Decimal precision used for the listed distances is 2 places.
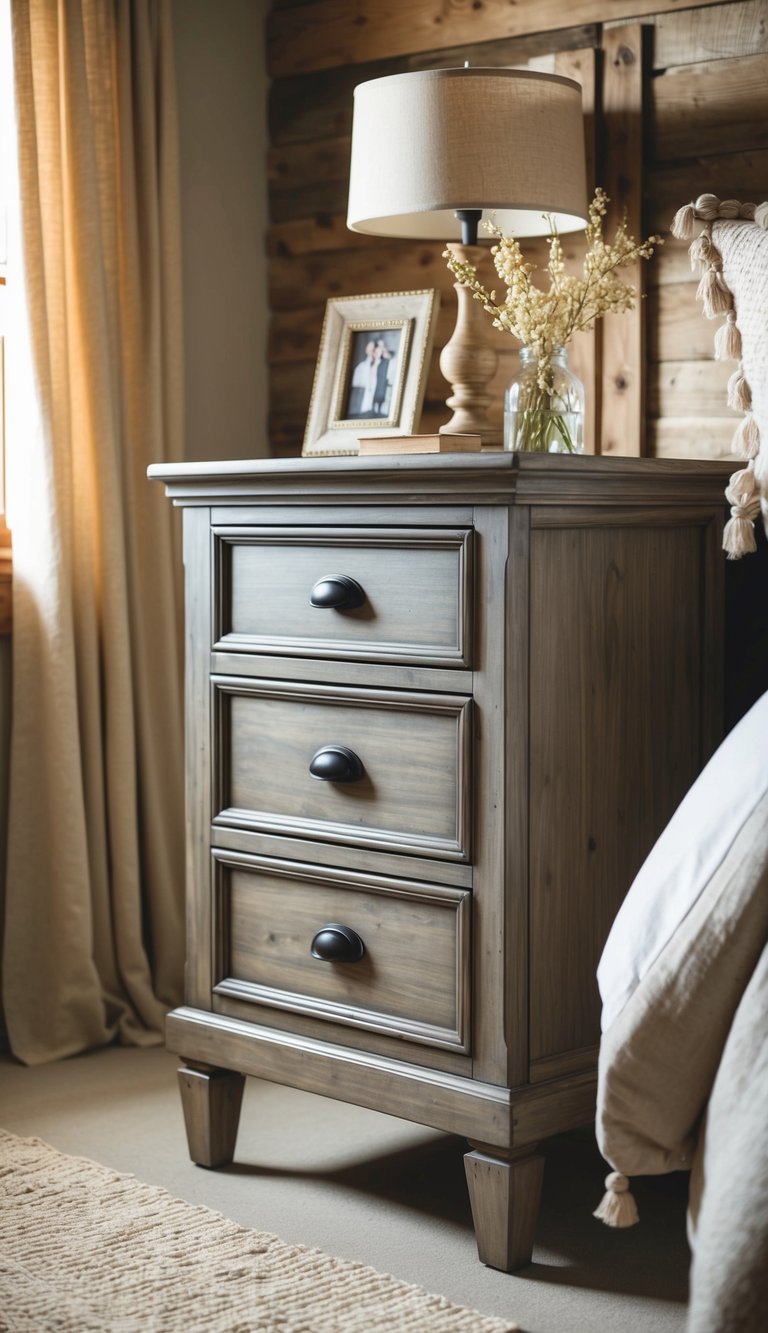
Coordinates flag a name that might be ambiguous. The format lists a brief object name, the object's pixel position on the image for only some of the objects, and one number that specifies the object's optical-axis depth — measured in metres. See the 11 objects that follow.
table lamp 2.09
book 1.91
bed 1.25
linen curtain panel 2.55
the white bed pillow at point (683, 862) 1.35
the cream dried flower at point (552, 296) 2.04
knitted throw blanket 1.70
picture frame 2.49
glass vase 2.04
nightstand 1.72
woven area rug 1.62
